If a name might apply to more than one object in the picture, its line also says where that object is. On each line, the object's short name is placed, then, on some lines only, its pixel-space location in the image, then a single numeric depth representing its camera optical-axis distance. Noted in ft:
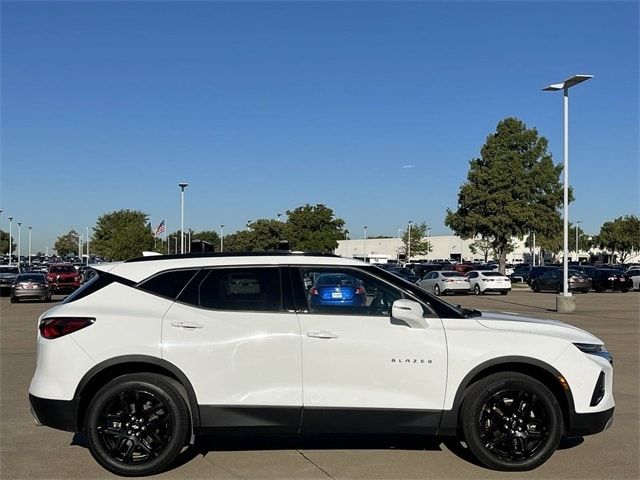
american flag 146.82
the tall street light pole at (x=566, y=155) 79.15
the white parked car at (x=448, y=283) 124.06
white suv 18.28
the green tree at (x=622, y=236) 325.68
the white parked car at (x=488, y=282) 126.41
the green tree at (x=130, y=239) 189.37
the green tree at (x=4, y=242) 501.56
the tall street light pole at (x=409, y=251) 344.90
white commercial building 422.86
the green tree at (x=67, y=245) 573.74
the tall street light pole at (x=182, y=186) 168.71
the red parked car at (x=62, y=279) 124.06
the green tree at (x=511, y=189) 171.42
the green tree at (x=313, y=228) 249.34
